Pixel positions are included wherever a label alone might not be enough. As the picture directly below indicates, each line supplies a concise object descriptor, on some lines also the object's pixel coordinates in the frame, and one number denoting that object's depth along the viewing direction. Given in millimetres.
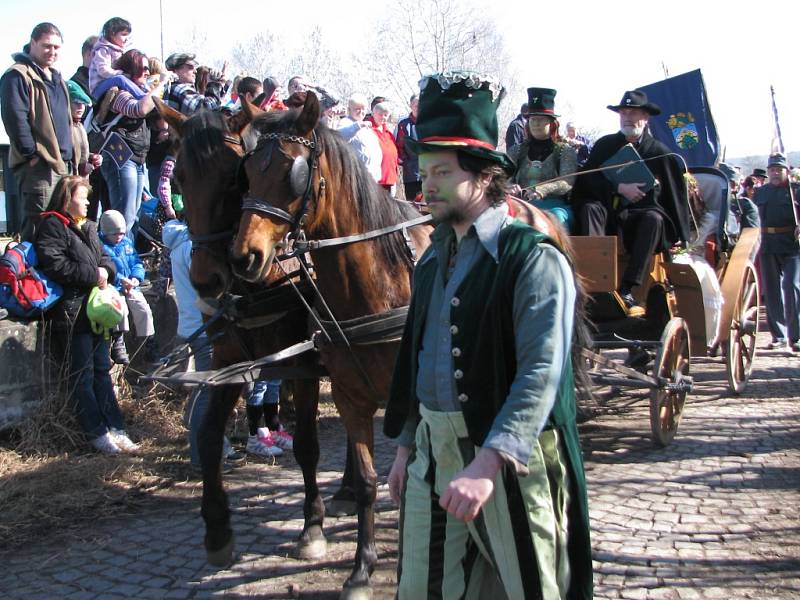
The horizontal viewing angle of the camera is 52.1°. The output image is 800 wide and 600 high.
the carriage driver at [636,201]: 6180
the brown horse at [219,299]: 4203
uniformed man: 11062
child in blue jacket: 6555
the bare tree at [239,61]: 36091
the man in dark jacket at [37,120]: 6742
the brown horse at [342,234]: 3748
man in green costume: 2141
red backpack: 5801
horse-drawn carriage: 5805
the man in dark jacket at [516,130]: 9850
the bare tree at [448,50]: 27516
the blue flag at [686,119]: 7695
